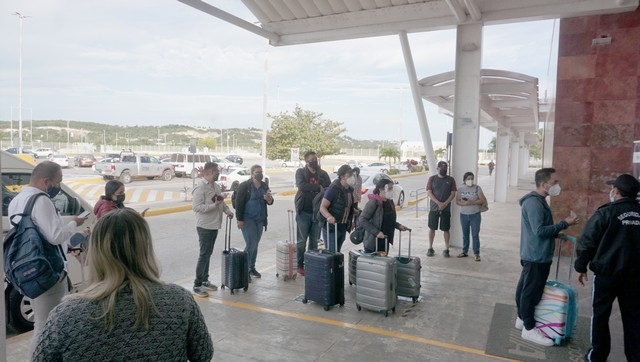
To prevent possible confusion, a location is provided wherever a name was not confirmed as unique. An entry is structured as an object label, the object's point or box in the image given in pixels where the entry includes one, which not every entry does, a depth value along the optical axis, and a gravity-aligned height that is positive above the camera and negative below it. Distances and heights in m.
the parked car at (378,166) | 46.38 -0.45
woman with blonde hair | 1.59 -0.59
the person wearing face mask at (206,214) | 6.05 -0.78
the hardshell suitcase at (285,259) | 6.91 -1.57
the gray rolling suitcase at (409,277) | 5.77 -1.49
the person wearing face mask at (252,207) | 6.62 -0.74
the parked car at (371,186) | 16.77 -0.94
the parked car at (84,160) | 40.84 -0.68
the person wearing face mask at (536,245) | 4.46 -0.79
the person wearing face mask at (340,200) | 6.26 -0.57
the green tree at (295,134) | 36.78 +2.23
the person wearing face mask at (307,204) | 7.13 -0.71
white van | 33.06 -0.59
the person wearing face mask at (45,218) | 3.36 -0.50
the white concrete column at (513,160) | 28.50 +0.42
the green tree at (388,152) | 61.86 +1.45
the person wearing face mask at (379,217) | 6.01 -0.76
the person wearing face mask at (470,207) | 8.23 -0.79
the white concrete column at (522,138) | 32.63 +2.17
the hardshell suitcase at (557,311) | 4.53 -1.49
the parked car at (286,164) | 59.07 -0.63
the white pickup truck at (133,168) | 27.47 -0.89
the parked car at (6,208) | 4.75 -0.71
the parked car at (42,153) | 44.97 -0.15
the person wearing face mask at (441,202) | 8.70 -0.75
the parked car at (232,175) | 25.00 -1.02
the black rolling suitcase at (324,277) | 5.54 -1.49
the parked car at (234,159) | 45.61 -0.15
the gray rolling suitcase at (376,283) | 5.31 -1.47
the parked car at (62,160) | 39.81 -0.71
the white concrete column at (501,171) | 19.48 -0.22
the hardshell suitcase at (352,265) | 6.45 -1.52
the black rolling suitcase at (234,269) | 6.18 -1.57
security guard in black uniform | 3.85 -0.81
